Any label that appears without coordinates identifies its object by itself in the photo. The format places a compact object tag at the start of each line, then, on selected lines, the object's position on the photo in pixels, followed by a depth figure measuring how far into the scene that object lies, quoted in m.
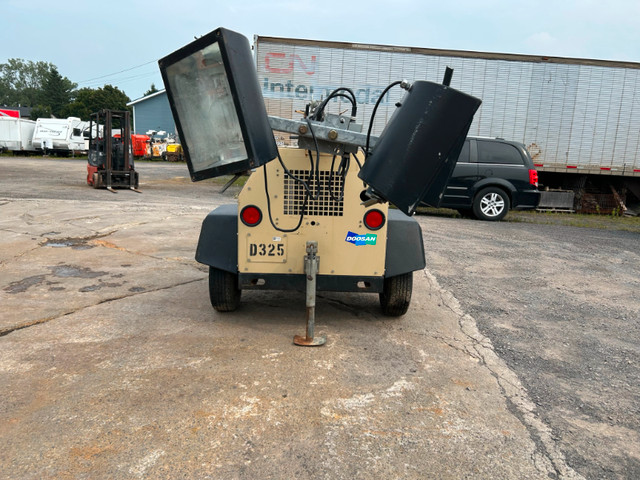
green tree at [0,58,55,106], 112.62
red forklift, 15.79
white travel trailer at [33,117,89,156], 34.72
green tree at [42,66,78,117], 88.62
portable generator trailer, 2.93
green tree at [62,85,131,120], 75.75
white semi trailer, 13.90
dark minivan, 11.98
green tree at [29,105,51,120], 70.88
